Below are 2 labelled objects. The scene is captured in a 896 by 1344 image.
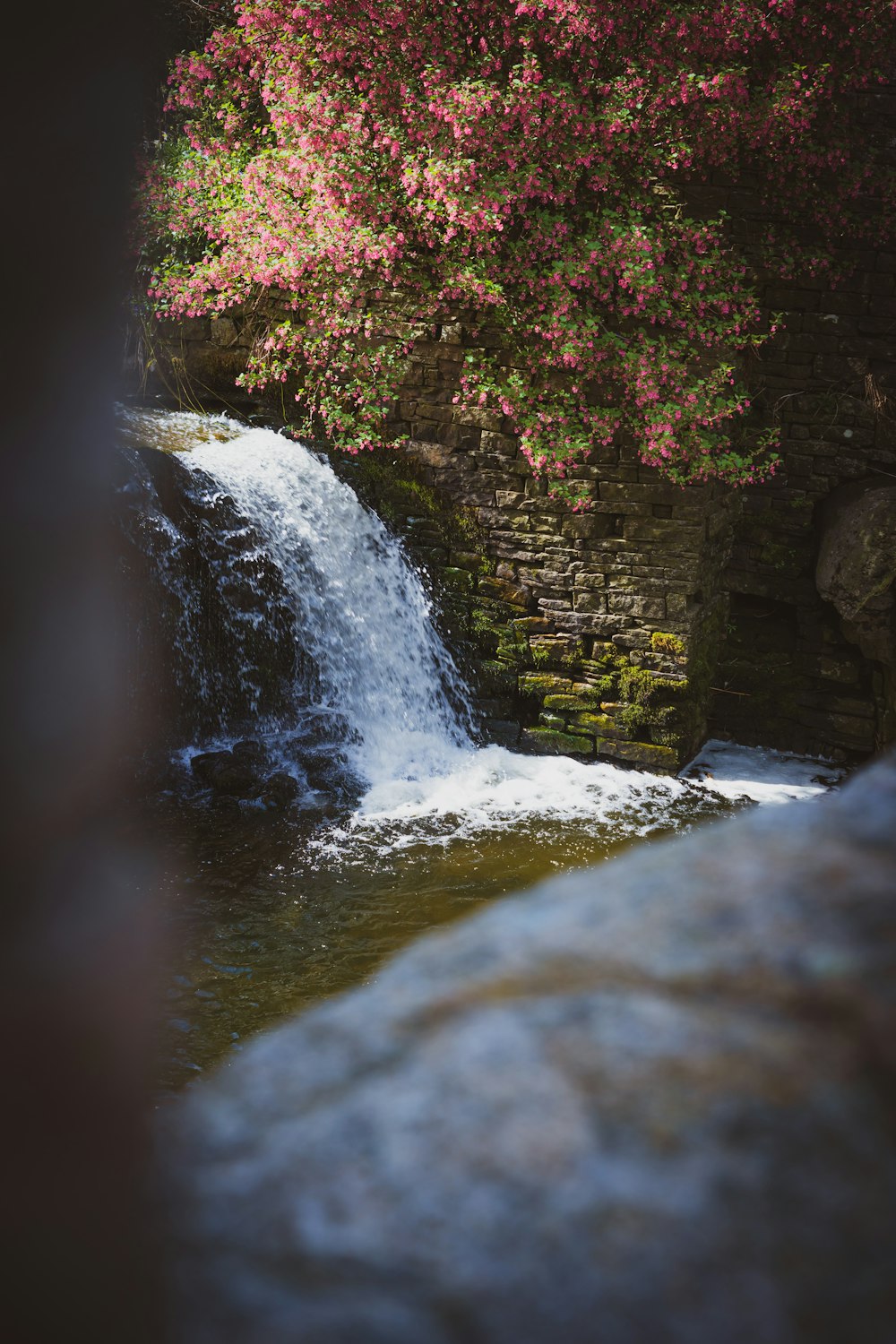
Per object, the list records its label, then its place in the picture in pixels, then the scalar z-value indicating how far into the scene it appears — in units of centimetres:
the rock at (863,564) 644
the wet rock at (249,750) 549
